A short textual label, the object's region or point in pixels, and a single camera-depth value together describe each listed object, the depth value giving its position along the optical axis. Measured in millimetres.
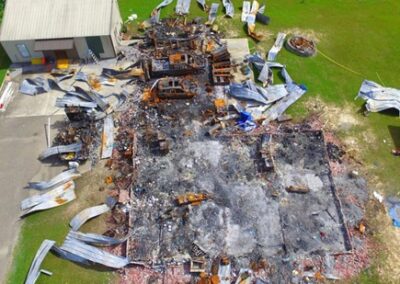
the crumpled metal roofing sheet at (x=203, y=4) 40894
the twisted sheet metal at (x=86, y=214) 26391
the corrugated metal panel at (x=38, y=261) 24547
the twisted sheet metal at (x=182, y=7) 40469
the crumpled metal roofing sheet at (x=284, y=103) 31781
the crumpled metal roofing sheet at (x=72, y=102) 32500
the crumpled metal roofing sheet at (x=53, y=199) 27516
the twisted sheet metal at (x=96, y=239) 25531
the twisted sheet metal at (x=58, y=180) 28266
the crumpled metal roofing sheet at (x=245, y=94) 32688
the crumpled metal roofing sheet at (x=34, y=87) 34375
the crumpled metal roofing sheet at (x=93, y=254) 24734
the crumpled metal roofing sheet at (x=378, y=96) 31844
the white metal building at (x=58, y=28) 34406
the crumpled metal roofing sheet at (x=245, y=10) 39750
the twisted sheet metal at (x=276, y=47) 36062
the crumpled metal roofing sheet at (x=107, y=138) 30047
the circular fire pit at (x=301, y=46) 36312
